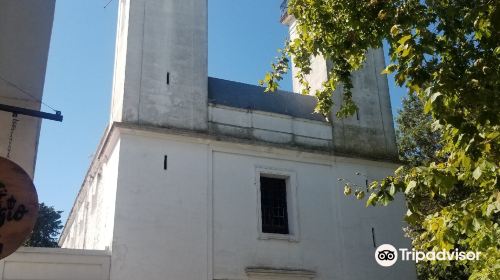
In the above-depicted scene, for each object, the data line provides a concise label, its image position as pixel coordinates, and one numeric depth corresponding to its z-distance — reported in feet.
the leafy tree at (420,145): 65.92
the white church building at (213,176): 43.09
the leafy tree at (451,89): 22.82
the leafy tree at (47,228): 111.75
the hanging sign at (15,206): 15.93
